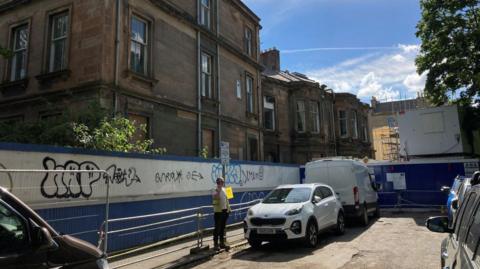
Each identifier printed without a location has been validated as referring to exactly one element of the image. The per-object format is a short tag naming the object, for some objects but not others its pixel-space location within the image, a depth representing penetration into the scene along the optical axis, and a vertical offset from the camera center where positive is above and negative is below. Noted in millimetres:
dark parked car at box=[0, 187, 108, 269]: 3221 -413
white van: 14102 +229
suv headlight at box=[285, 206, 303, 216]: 10242 -614
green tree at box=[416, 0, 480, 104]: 20500 +7211
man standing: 10430 -578
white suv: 10094 -742
